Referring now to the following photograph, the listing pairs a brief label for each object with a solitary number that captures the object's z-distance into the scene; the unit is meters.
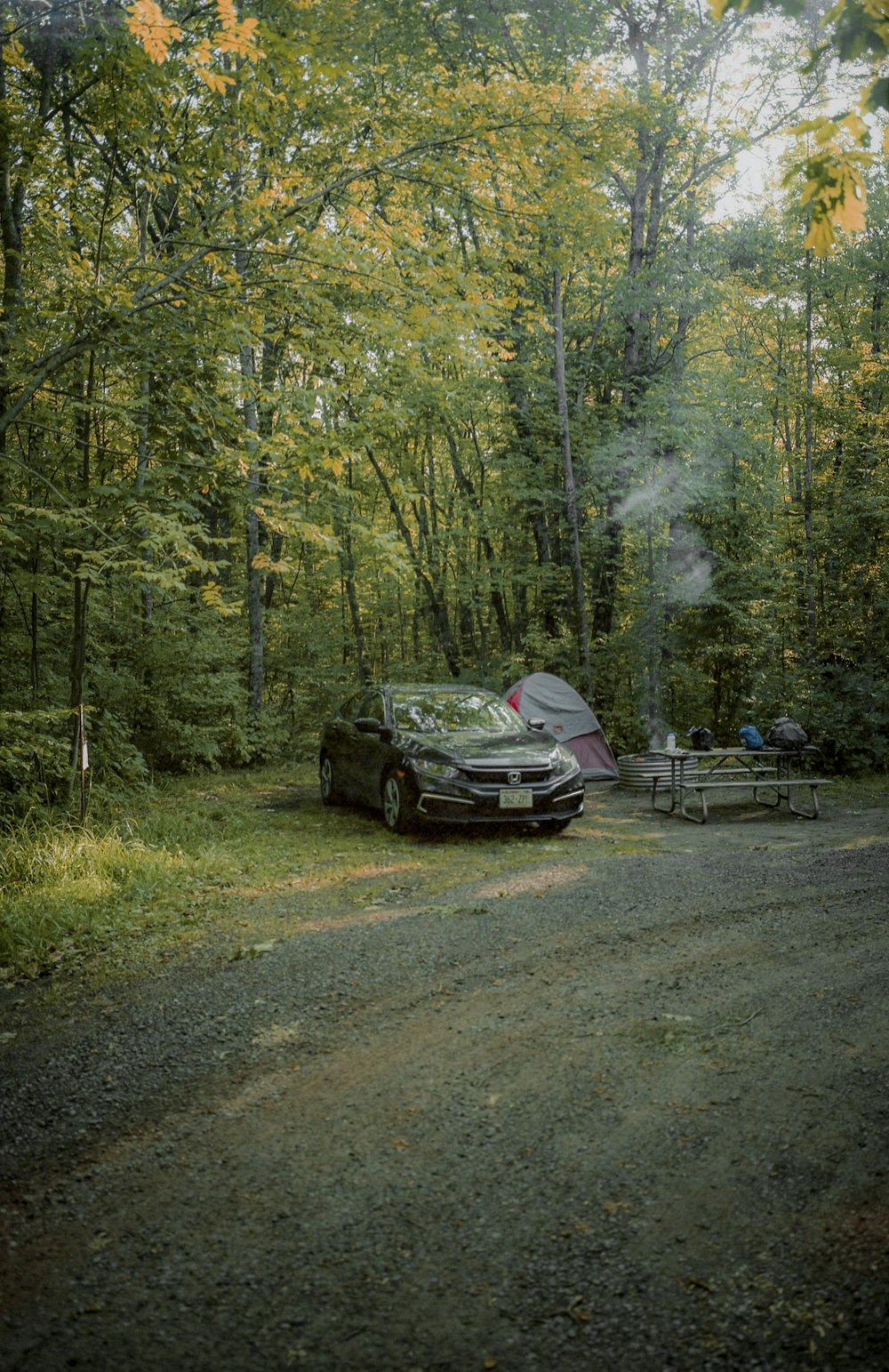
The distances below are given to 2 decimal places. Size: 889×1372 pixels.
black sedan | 8.52
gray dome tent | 13.63
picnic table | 10.38
